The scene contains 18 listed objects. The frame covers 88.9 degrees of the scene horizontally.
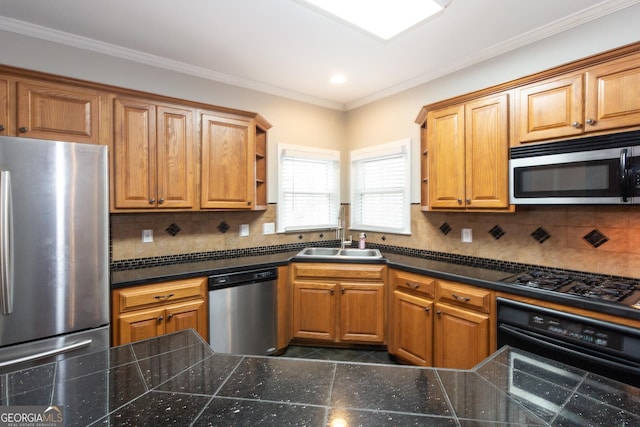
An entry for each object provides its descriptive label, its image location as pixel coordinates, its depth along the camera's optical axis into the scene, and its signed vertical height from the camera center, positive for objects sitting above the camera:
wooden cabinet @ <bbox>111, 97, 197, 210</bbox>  2.45 +0.45
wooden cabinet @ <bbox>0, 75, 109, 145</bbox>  2.08 +0.68
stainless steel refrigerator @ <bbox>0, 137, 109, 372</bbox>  1.81 -0.23
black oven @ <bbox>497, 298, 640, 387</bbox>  1.60 -0.70
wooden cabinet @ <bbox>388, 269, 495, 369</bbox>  2.24 -0.84
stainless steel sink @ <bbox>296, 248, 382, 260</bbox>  3.48 -0.45
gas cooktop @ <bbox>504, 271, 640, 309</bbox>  1.79 -0.46
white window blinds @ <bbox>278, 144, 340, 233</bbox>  3.66 +0.28
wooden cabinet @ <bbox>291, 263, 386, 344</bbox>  3.01 -0.86
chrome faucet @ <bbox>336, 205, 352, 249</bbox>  3.77 -0.21
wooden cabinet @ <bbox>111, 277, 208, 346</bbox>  2.26 -0.72
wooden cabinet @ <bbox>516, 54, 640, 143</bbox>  1.87 +0.69
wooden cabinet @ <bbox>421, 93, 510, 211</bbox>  2.42 +0.45
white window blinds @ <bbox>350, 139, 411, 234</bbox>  3.48 +0.26
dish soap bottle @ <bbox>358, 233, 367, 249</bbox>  3.65 -0.33
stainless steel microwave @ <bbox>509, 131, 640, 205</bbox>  1.81 +0.25
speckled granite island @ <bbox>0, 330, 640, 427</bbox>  0.75 -0.48
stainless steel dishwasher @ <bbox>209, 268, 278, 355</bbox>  2.64 -0.85
